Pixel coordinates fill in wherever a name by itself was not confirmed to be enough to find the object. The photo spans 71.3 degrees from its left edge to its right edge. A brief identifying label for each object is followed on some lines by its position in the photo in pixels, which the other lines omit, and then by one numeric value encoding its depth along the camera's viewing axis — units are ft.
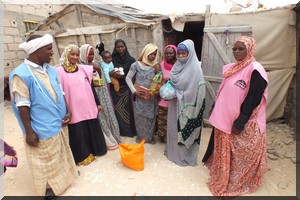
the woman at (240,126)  6.95
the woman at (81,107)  9.15
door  12.51
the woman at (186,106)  9.05
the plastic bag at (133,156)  9.82
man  6.82
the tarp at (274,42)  13.35
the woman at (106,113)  10.46
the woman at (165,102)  10.31
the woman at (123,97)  11.87
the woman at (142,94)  10.89
